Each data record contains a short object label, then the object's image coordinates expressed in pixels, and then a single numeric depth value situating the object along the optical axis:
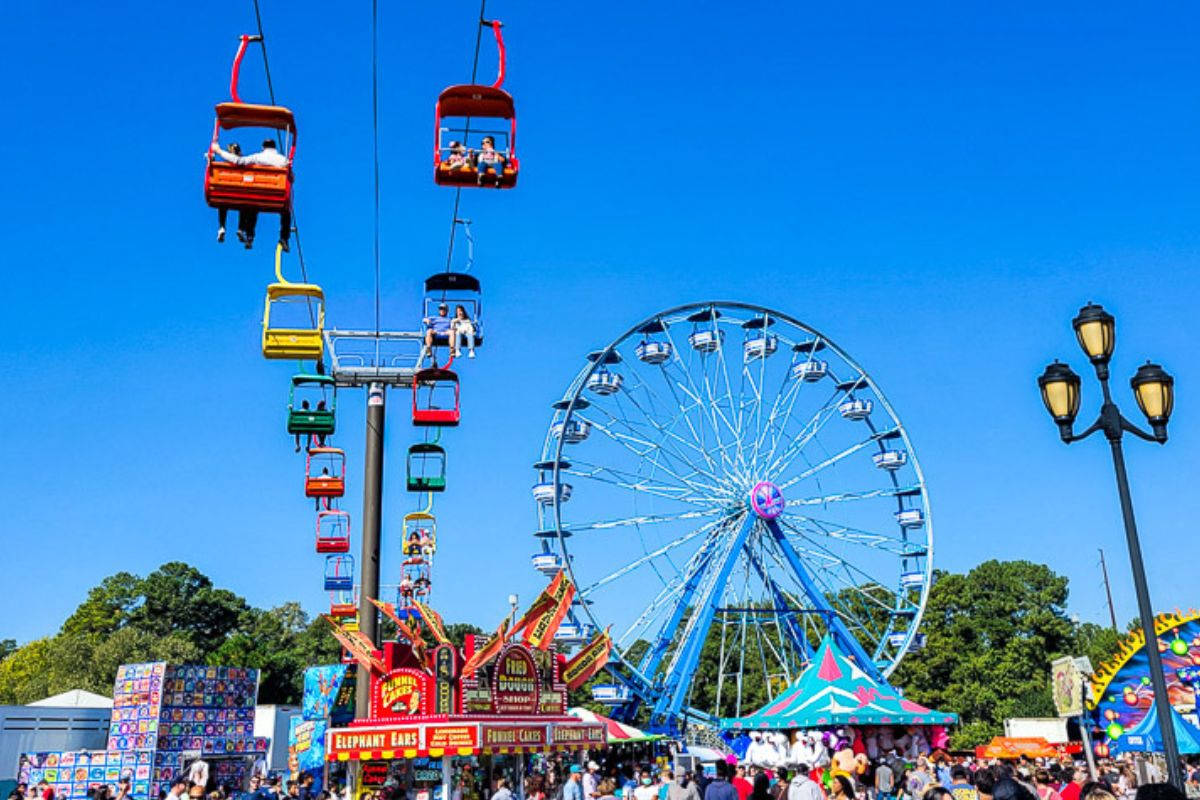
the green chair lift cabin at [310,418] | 19.67
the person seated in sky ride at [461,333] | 17.38
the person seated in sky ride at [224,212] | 10.02
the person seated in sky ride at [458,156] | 11.44
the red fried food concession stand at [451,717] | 15.76
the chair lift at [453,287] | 17.50
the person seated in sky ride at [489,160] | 11.64
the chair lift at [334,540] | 25.09
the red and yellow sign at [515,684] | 17.28
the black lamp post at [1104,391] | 8.32
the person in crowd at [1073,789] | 10.51
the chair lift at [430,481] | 22.02
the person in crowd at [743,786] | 13.89
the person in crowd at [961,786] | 9.68
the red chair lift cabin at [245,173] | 9.84
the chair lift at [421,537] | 28.45
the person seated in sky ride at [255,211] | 9.91
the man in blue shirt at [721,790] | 9.49
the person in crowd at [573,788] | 15.22
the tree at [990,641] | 49.41
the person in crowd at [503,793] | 12.88
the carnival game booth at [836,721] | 22.41
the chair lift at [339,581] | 26.33
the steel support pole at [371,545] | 17.41
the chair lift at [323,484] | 24.56
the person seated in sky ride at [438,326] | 17.41
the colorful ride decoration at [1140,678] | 24.38
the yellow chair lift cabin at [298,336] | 13.73
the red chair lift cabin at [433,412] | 18.14
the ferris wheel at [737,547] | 30.28
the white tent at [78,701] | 32.81
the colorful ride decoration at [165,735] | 26.02
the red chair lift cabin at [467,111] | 10.82
